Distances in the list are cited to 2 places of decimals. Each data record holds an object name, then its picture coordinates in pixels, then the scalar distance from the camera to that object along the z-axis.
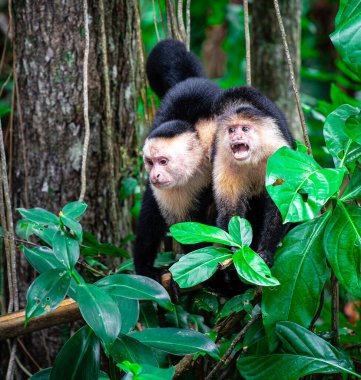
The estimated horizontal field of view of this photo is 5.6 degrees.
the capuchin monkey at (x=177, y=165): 4.46
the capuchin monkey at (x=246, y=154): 4.37
